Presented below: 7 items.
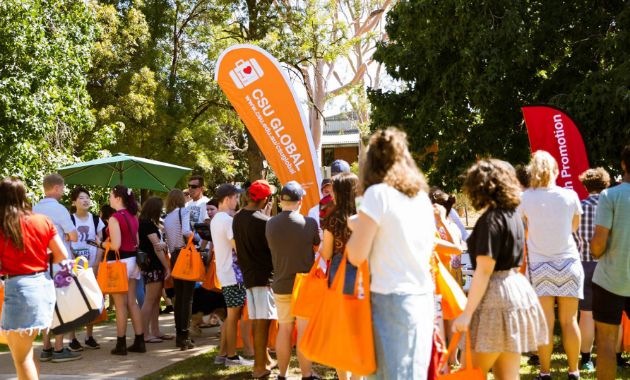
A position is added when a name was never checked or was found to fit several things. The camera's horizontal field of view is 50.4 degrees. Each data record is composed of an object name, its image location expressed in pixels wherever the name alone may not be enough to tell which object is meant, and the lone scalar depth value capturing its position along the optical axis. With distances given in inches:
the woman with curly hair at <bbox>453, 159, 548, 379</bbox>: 158.7
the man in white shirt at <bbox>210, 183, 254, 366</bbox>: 279.0
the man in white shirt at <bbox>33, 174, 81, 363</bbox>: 269.9
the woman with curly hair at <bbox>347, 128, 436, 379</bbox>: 143.0
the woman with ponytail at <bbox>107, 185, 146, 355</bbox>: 308.5
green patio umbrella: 418.3
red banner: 344.2
